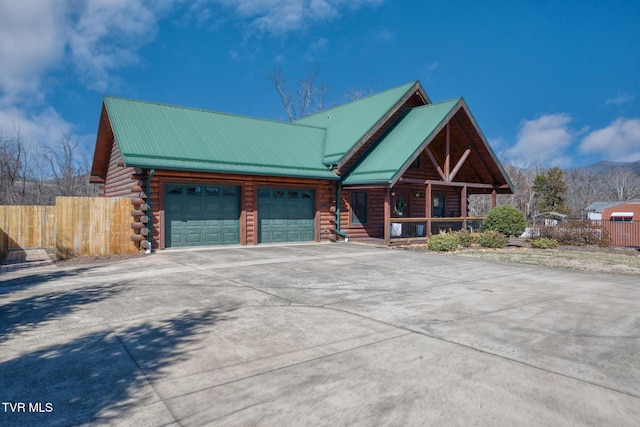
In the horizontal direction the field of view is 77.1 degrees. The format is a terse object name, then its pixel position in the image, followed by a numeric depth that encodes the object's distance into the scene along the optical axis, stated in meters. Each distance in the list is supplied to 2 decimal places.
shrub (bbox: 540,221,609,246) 18.77
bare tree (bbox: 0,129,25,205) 26.38
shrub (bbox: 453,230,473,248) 16.95
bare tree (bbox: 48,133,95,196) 30.44
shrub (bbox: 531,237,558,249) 17.59
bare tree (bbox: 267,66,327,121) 41.28
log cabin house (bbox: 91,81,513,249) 14.78
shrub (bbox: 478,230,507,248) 17.00
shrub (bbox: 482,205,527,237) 17.92
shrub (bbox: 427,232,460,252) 15.48
